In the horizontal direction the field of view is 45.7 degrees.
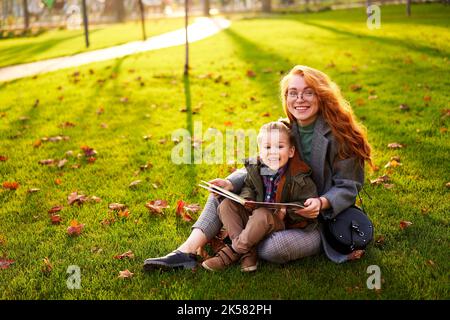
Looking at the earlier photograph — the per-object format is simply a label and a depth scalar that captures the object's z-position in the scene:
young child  3.59
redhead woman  3.63
